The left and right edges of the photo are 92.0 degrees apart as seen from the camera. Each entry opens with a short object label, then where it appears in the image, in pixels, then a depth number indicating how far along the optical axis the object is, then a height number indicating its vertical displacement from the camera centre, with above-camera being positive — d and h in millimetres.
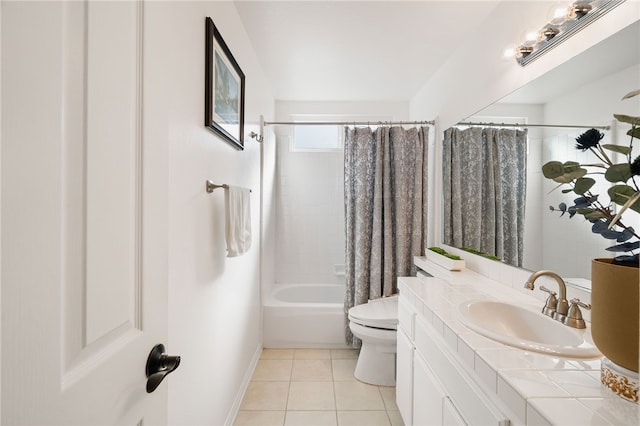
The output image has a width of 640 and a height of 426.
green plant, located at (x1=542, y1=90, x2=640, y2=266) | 687 +79
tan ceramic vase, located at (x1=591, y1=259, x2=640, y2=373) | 660 -223
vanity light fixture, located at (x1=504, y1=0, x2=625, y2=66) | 1172 +797
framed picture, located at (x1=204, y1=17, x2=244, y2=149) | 1381 +624
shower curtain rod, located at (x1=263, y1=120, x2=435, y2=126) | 2635 +782
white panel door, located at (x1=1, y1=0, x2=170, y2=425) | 349 -9
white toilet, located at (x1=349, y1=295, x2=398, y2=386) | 2170 -945
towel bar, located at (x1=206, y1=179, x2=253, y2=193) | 1401 +121
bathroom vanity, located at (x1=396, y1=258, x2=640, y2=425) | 683 -418
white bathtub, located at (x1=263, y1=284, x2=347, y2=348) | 2752 -1010
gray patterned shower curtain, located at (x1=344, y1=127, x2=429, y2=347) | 2633 +52
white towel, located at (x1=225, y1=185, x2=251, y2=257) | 1562 -41
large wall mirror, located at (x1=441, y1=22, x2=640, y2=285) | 1084 +380
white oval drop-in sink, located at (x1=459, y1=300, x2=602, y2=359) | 901 -402
